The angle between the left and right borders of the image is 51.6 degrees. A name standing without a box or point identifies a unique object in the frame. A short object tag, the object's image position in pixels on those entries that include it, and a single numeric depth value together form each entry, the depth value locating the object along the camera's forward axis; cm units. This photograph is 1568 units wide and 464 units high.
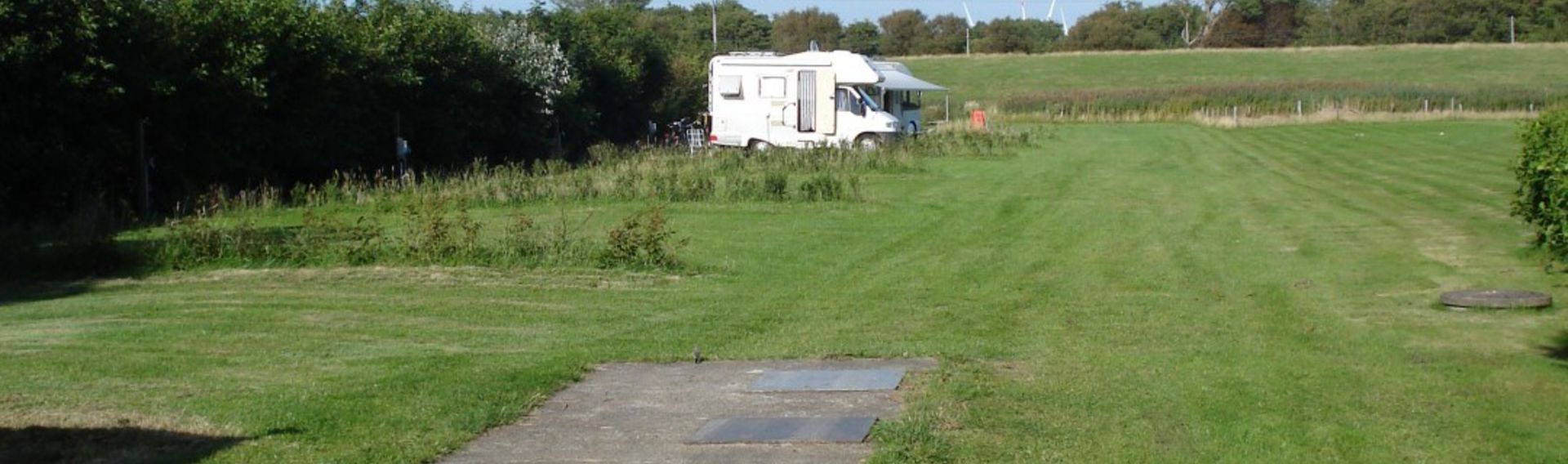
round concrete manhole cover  1231
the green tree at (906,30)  13700
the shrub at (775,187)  2378
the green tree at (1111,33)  13050
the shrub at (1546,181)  1082
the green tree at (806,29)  12050
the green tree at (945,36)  13588
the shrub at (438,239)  1591
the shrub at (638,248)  1554
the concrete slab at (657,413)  768
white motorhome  3925
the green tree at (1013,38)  13135
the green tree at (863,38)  12619
